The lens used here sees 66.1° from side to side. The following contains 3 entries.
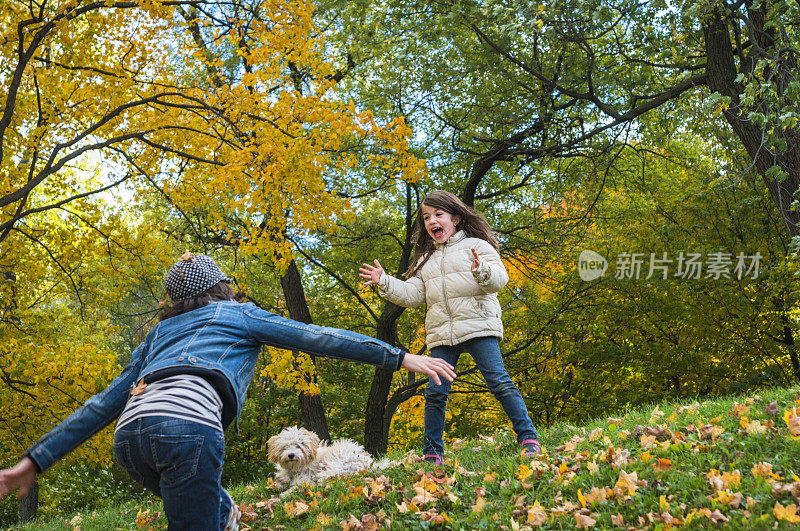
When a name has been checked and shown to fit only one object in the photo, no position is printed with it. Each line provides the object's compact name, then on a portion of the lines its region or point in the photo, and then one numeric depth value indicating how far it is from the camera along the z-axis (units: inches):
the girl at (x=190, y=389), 95.7
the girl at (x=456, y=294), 179.2
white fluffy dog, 208.7
